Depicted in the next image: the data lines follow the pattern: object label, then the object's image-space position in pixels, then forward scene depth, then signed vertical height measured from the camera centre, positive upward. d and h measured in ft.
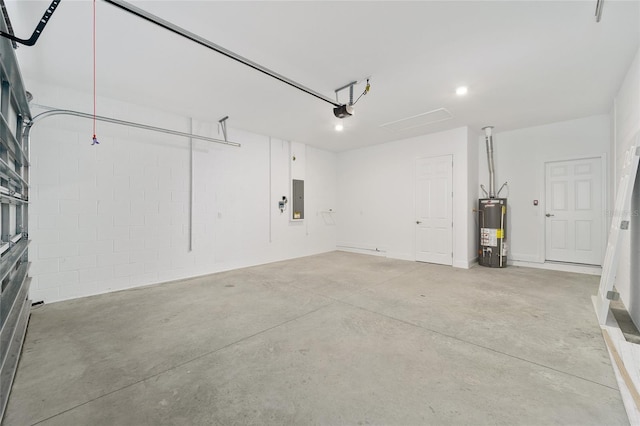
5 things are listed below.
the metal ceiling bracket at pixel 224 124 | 16.24 +5.48
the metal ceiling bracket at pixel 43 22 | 5.97 +4.36
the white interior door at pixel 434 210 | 18.62 +0.11
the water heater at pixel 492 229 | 17.48 -1.18
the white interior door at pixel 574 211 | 15.72 +0.03
